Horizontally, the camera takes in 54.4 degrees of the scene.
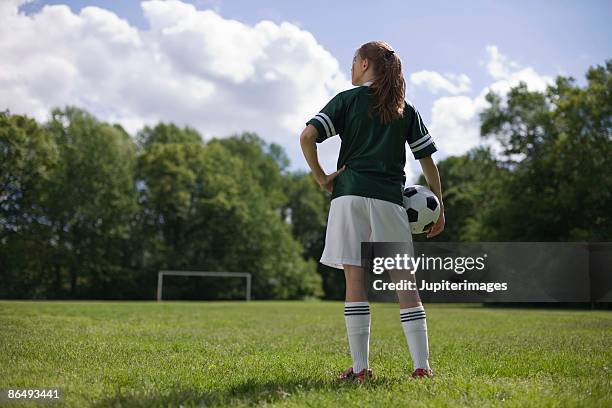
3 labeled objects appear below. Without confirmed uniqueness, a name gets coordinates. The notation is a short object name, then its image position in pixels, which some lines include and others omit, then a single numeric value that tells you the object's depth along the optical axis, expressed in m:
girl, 4.39
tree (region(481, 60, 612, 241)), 33.19
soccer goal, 41.28
